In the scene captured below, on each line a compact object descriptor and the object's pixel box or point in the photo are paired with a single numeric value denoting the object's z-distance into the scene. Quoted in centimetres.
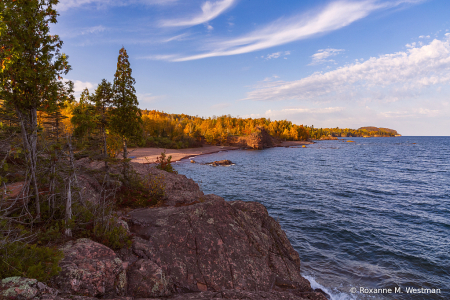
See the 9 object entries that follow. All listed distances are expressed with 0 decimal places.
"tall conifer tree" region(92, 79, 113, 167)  1466
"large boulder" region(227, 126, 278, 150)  11156
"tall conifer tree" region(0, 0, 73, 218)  662
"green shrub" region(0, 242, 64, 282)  471
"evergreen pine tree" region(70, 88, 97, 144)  1316
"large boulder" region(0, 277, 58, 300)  415
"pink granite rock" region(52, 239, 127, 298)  520
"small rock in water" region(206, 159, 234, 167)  5117
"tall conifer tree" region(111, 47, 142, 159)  1498
